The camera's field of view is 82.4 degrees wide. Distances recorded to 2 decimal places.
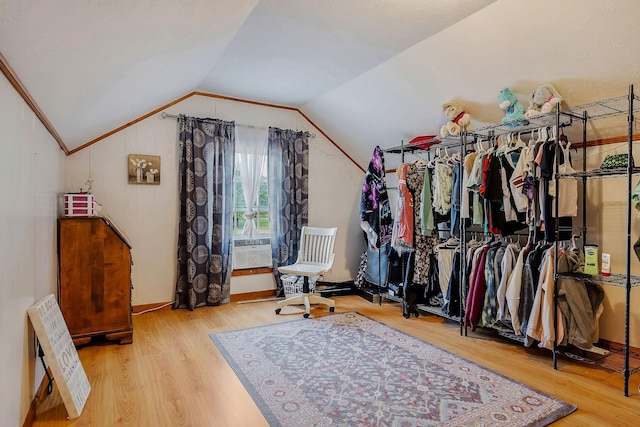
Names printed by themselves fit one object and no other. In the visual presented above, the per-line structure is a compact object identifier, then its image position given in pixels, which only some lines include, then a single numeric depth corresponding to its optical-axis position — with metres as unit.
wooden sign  1.92
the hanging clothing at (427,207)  3.58
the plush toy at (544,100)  2.57
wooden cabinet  2.79
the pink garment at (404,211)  3.64
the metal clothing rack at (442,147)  3.19
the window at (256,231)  4.43
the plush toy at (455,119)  3.24
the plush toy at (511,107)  2.82
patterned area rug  1.93
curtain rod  3.99
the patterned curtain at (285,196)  4.54
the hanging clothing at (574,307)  2.49
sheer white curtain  4.41
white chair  3.80
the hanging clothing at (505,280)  2.81
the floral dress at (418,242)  3.64
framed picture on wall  3.85
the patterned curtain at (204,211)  4.02
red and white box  2.90
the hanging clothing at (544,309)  2.53
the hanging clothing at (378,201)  4.17
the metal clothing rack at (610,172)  2.16
